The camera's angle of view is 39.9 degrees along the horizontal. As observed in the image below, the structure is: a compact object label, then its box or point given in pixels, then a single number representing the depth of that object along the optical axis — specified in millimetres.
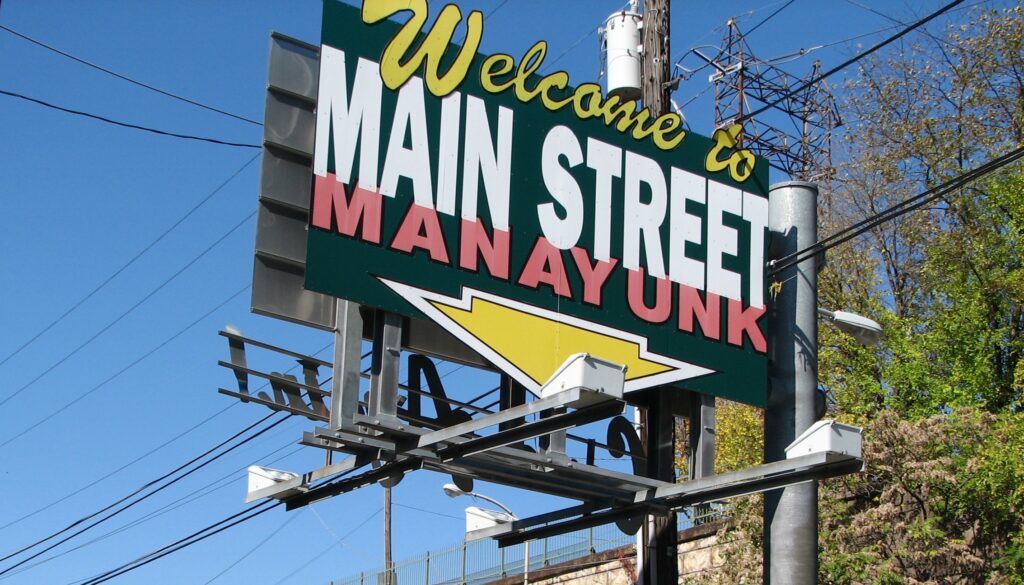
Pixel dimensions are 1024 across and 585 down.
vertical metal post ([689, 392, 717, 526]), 13492
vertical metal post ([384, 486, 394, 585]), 34516
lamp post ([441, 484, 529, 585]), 13219
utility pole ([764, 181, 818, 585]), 12641
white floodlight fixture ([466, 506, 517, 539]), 13344
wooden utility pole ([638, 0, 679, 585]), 13406
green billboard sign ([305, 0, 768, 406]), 12117
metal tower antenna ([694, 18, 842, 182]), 36281
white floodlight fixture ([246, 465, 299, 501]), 12656
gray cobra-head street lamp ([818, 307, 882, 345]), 14375
